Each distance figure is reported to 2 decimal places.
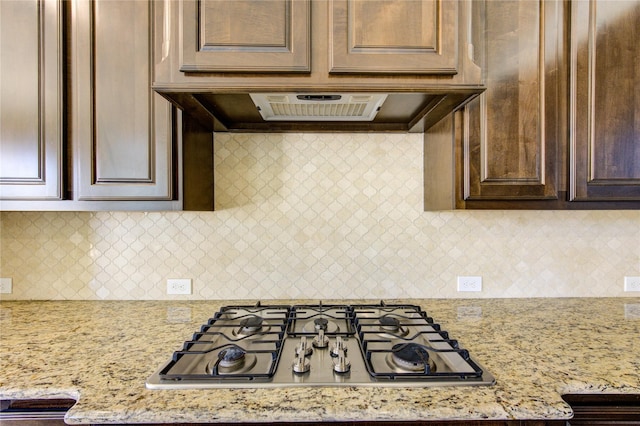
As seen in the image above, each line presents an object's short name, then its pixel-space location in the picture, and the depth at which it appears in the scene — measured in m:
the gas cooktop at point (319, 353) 0.88
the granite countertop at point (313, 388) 0.79
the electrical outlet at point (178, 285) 1.61
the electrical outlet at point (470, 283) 1.63
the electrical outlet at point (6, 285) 1.60
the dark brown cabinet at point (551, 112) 1.21
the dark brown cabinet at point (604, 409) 0.93
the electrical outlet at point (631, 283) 1.64
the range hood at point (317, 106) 1.22
